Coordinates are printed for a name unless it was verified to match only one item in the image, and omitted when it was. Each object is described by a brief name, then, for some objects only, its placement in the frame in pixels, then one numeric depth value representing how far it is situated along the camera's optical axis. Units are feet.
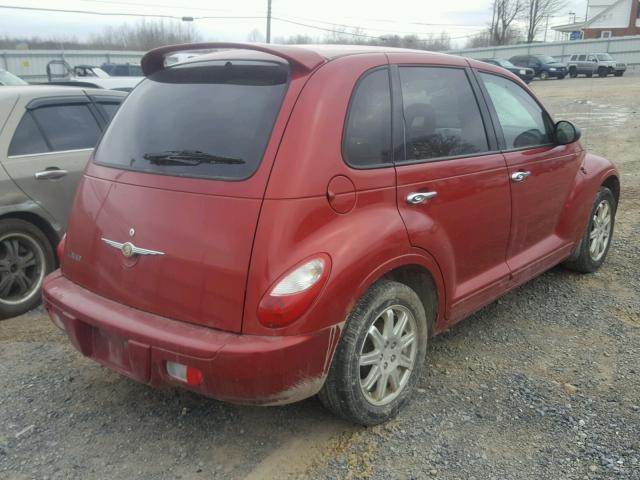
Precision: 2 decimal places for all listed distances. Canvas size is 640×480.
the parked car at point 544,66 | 125.80
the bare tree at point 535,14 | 252.42
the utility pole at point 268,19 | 117.47
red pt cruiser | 7.91
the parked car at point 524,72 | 114.36
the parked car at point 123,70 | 71.18
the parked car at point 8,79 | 39.17
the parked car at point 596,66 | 126.62
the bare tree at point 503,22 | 249.55
